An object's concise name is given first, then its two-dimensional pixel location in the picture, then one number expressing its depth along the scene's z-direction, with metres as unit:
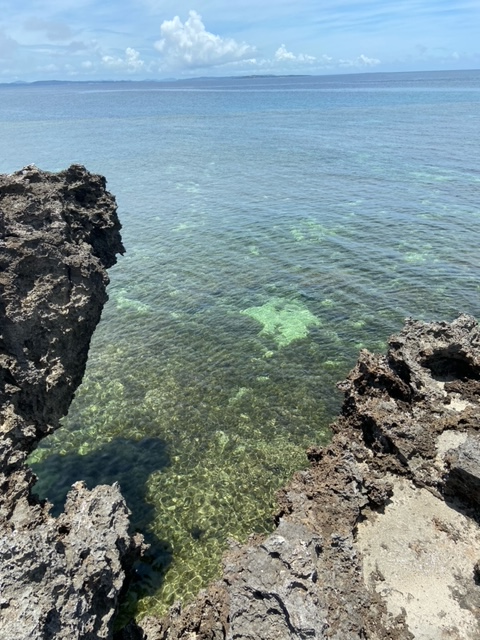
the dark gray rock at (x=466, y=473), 17.97
